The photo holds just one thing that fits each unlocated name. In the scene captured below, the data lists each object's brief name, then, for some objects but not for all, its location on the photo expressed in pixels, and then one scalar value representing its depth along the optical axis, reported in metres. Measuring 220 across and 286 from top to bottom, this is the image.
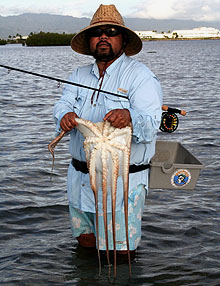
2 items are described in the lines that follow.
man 4.08
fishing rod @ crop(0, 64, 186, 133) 5.21
